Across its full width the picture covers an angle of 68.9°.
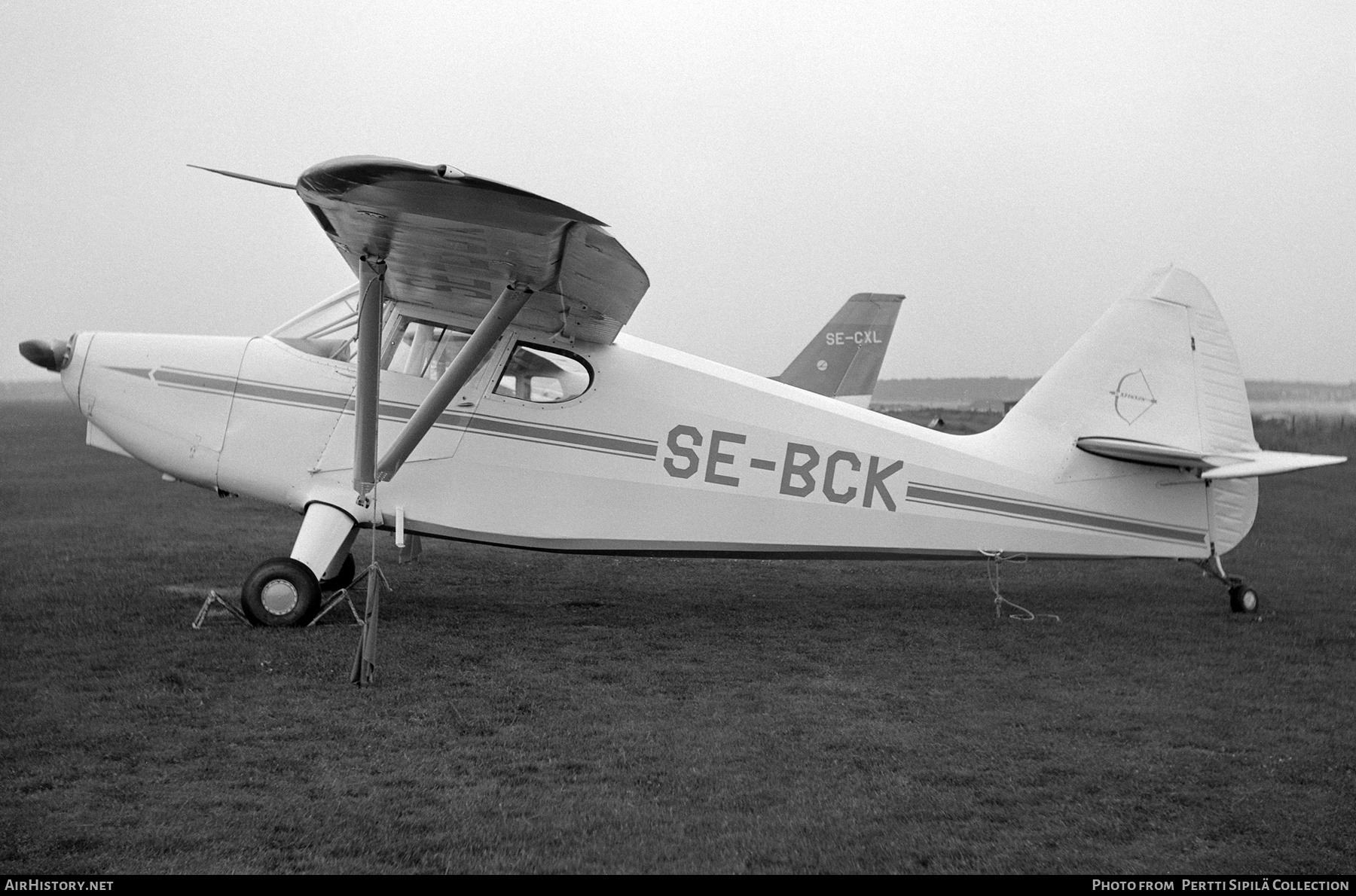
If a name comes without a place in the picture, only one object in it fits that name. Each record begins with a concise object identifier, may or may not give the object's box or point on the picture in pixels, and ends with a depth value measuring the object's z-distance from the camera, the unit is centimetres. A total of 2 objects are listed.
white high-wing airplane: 659
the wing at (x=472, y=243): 488
